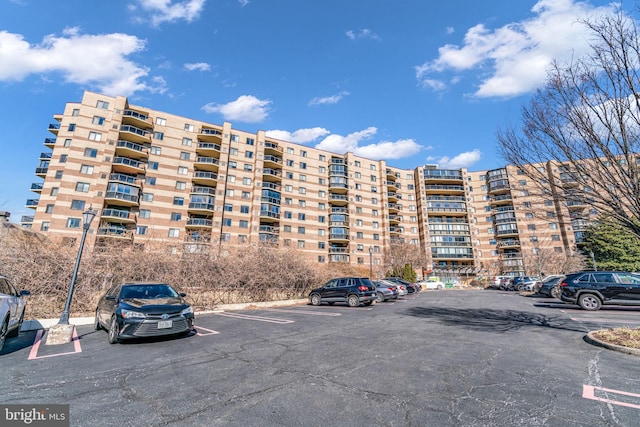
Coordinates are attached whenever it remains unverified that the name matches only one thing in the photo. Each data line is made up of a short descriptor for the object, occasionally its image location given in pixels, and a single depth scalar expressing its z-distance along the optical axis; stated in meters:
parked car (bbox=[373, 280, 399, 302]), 19.36
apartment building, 34.91
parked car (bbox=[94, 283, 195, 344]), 6.78
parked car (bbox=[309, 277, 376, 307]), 15.71
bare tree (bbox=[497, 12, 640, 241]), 6.45
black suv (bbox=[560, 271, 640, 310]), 12.03
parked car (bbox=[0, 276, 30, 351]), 6.16
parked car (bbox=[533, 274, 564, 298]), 19.42
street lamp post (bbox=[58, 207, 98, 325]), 7.62
